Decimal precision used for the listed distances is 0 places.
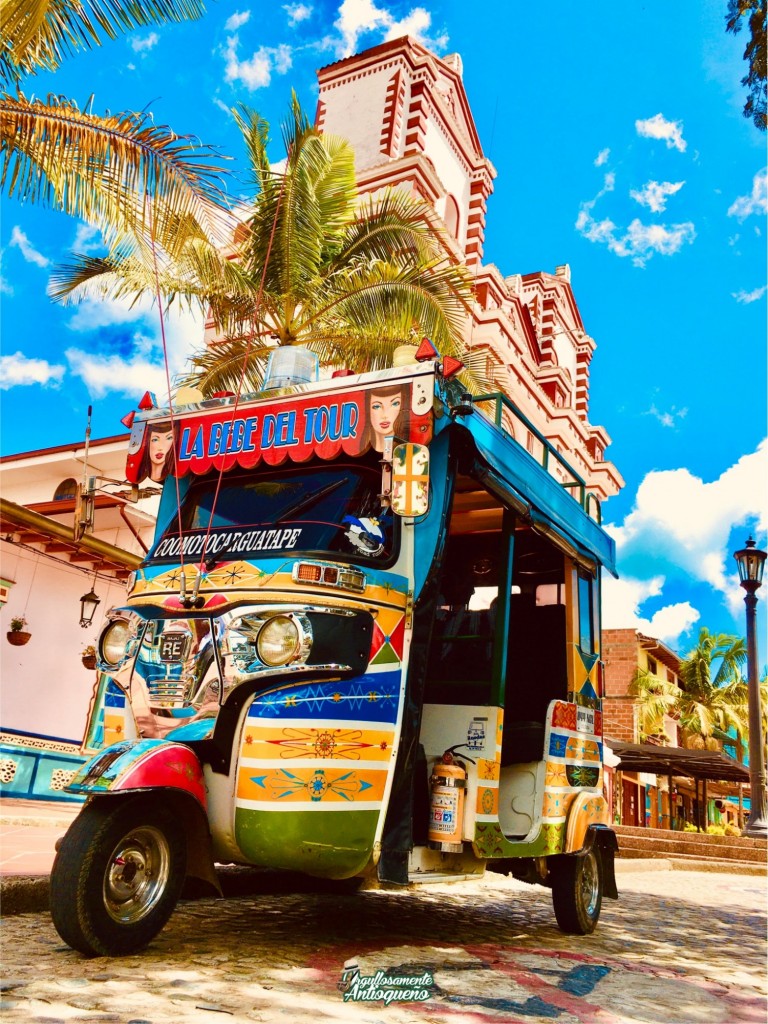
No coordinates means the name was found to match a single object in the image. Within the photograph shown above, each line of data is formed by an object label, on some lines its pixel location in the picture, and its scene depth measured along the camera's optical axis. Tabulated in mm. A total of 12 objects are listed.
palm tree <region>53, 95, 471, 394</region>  12812
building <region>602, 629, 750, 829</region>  24734
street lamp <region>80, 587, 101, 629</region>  14141
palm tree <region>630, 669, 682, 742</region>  34094
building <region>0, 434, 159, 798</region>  12992
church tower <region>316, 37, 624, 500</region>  24202
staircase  15375
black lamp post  13812
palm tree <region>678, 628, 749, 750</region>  40344
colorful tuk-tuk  4254
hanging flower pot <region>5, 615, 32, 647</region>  13352
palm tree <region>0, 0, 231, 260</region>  7551
